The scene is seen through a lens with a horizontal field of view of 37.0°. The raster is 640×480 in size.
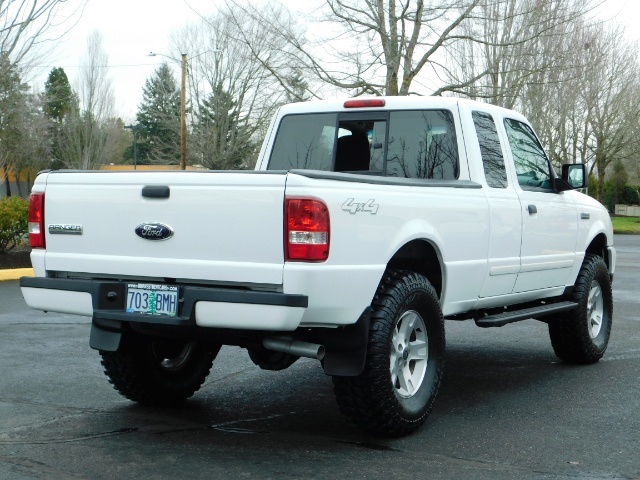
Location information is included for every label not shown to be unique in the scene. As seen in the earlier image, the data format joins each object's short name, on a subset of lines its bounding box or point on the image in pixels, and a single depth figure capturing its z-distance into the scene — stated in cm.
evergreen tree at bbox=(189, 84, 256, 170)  5119
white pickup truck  477
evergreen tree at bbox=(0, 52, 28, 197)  1825
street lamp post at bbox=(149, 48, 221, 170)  3802
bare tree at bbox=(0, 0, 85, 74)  1752
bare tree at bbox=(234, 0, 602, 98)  2316
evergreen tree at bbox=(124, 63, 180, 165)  5681
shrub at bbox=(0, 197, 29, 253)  1680
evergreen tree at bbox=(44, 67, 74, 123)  7338
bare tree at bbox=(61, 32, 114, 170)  6756
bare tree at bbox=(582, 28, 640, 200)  4550
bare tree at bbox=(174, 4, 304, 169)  4962
